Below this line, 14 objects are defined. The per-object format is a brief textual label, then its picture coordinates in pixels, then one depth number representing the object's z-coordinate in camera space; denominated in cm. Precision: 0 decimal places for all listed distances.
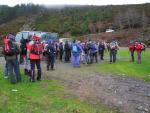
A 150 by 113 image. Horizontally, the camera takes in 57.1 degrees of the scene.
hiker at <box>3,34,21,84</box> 562
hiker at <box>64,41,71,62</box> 1110
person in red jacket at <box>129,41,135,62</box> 1118
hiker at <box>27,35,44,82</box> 590
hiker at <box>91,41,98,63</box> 1061
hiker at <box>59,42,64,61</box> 1138
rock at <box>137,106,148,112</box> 467
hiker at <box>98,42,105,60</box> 1226
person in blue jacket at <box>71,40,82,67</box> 991
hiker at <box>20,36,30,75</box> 670
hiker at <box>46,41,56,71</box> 835
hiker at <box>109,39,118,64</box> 1092
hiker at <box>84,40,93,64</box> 1063
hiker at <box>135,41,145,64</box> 1080
